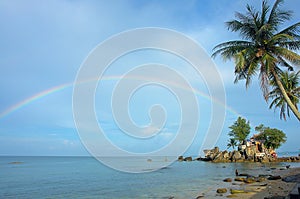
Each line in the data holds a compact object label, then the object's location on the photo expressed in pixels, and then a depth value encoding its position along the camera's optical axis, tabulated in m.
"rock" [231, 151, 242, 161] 68.19
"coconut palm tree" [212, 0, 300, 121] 14.83
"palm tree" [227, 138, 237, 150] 77.42
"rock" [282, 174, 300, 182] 20.25
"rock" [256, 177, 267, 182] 24.40
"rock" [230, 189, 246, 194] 17.75
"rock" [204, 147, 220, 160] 77.38
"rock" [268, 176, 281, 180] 24.46
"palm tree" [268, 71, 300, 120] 23.55
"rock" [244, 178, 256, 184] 23.84
